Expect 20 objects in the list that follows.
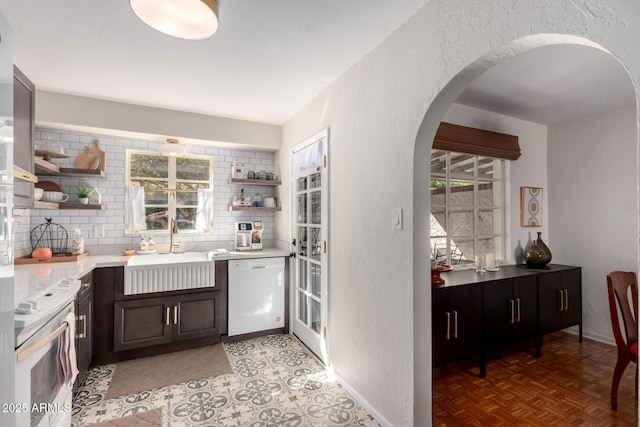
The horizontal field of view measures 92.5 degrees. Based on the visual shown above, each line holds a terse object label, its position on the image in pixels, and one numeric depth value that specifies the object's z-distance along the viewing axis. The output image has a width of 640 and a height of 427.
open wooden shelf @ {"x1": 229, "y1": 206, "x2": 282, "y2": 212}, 3.68
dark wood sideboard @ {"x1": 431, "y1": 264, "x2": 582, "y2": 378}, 2.36
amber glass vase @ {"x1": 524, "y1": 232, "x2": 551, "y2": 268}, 3.21
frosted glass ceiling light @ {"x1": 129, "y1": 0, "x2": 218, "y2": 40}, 1.53
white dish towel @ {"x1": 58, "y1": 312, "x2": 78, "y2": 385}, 1.64
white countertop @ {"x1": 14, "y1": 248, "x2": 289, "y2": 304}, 1.79
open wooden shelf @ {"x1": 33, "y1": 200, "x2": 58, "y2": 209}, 2.41
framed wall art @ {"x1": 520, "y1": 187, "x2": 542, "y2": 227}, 3.50
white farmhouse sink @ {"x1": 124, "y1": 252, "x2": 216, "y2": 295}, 2.80
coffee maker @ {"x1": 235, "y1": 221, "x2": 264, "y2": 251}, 3.64
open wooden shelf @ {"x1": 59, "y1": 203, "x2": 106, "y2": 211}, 2.89
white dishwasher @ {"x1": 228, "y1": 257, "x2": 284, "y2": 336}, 3.23
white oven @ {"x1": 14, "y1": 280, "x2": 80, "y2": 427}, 1.21
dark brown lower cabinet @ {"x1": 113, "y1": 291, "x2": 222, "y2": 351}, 2.80
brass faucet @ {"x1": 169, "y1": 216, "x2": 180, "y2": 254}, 3.47
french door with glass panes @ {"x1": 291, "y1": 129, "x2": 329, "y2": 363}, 2.74
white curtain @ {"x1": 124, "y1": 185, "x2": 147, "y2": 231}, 3.36
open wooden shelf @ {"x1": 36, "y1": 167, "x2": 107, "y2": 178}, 2.84
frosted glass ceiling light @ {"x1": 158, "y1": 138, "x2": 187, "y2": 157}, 3.16
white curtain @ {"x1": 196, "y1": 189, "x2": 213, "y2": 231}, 3.69
